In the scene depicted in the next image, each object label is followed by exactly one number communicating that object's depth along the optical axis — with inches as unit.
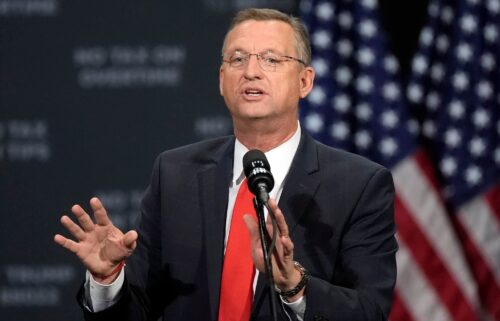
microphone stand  242.2
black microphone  242.6
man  248.5
